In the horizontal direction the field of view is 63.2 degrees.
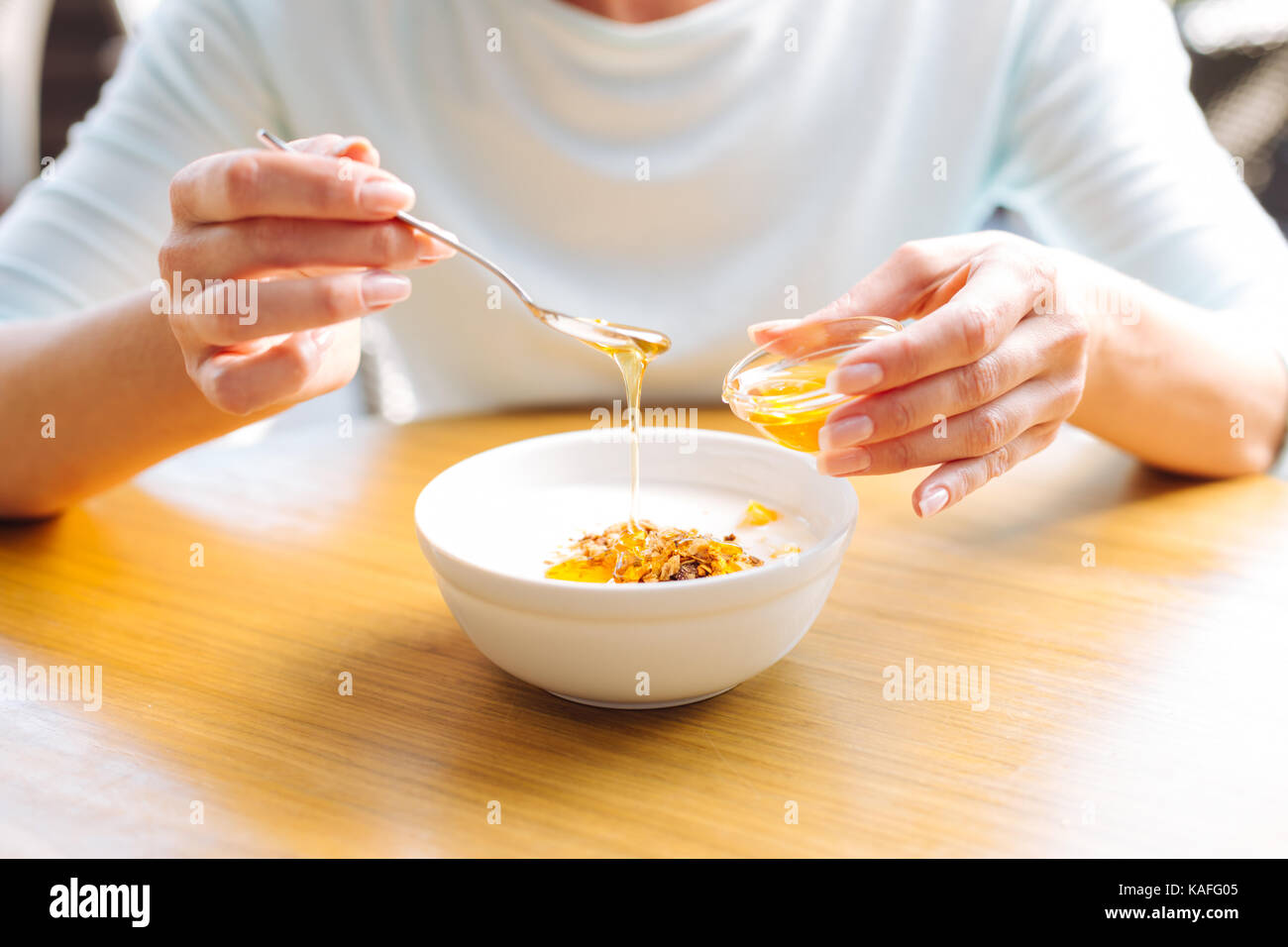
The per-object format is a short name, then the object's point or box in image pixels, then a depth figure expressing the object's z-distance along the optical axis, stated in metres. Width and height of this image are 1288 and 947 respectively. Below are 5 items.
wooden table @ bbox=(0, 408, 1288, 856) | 0.67
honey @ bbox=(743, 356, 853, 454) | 0.91
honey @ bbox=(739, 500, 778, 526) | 0.97
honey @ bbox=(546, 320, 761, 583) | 0.81
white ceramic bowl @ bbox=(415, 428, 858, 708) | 0.71
